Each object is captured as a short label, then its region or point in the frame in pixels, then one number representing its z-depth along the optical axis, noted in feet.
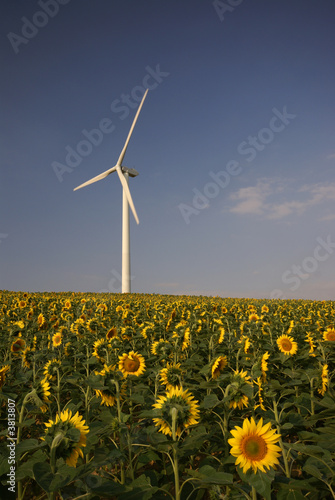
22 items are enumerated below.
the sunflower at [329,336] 23.50
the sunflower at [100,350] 19.20
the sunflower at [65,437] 7.59
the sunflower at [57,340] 24.12
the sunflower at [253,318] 35.81
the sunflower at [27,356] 21.01
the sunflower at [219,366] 14.75
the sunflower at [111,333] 25.51
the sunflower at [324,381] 15.05
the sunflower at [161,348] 18.61
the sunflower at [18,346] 21.94
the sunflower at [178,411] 9.18
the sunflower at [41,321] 31.46
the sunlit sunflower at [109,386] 12.80
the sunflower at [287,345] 20.33
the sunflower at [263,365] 15.01
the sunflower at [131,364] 16.69
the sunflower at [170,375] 13.64
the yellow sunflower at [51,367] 16.67
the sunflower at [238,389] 10.68
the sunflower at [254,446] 8.09
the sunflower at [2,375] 14.05
